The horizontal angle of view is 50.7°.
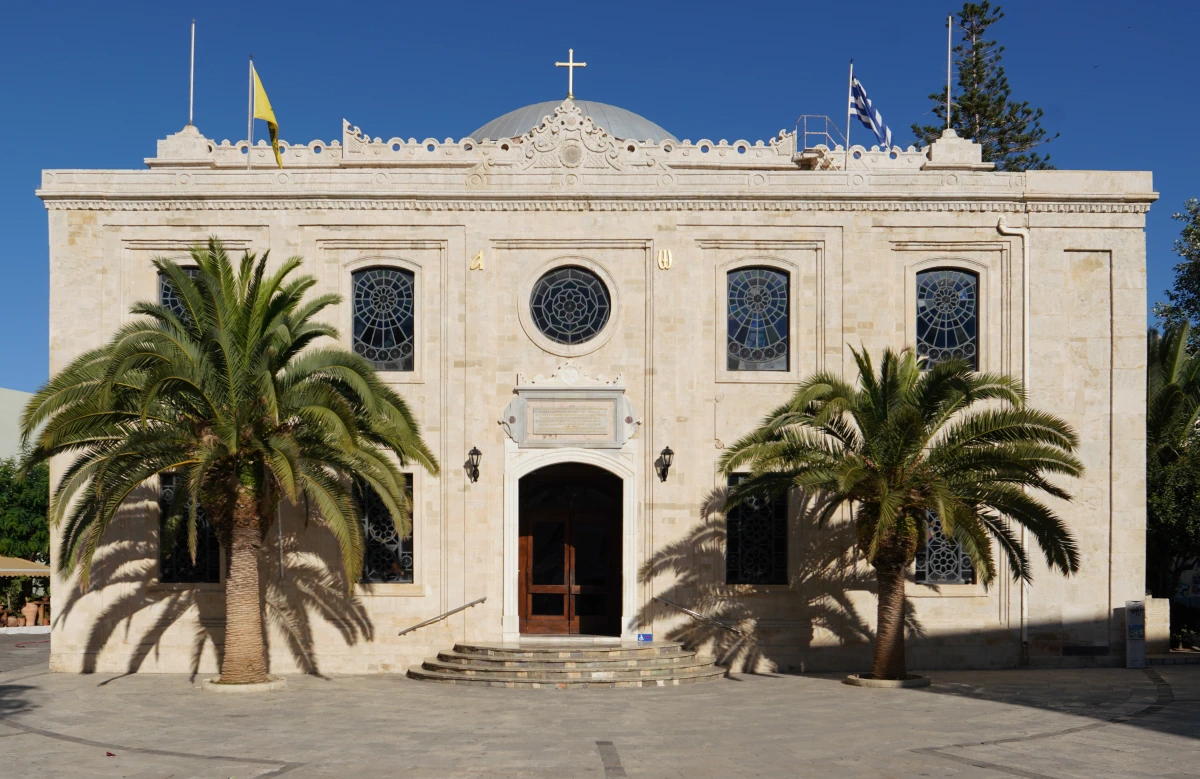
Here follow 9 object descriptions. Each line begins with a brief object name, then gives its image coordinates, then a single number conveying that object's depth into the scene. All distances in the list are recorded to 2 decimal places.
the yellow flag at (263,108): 21.11
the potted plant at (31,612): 32.19
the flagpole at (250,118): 21.42
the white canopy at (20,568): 29.39
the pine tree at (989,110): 39.78
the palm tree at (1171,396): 24.47
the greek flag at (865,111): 24.22
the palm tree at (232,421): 17.05
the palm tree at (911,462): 17.78
